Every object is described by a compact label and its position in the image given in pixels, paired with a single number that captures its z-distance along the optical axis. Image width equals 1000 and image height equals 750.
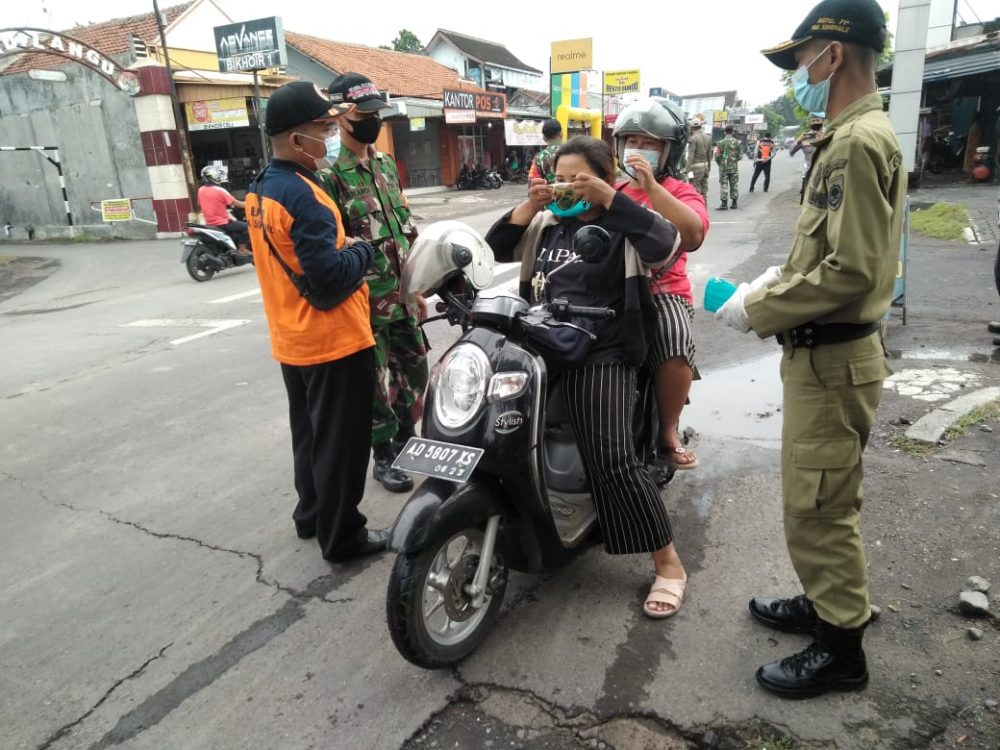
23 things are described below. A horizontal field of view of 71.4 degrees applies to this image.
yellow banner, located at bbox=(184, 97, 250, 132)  16.73
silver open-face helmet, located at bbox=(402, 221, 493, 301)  2.55
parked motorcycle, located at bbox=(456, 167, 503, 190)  27.48
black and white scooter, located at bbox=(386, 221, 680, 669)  2.13
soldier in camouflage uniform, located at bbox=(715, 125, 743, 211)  15.66
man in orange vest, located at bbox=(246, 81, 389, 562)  2.58
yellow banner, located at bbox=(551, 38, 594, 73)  30.29
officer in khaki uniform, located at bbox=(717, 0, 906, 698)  1.83
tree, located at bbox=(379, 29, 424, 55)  56.39
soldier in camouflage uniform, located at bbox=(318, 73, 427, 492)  3.30
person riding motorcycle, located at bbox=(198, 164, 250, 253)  11.10
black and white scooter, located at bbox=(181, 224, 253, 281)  10.75
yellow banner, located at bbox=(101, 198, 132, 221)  16.44
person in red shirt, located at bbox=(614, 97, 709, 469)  2.54
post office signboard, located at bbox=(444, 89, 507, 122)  25.95
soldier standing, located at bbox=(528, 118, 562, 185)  8.99
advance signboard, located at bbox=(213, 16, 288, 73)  16.75
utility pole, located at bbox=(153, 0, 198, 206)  16.25
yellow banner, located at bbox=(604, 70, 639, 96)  39.53
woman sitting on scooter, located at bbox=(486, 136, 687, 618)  2.46
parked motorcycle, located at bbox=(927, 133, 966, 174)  20.14
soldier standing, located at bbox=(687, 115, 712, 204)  14.23
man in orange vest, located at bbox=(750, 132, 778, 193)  19.72
